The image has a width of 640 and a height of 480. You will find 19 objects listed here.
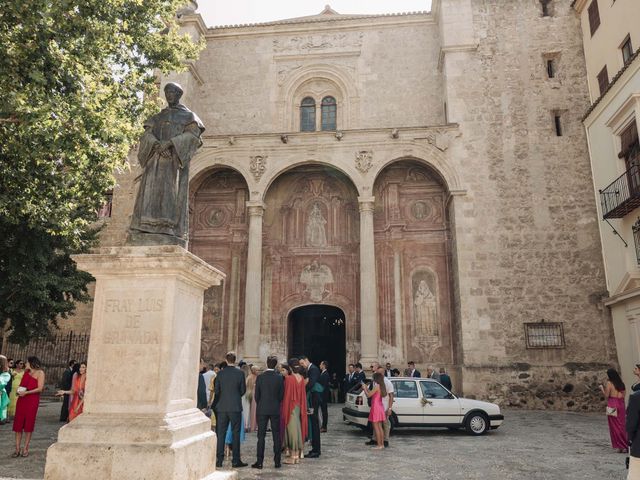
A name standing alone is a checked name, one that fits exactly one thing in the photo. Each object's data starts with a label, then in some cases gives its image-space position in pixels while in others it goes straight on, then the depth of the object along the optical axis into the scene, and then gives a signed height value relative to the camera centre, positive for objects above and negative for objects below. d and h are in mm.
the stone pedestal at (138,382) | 4172 -137
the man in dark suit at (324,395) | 11070 -605
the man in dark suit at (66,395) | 12280 -723
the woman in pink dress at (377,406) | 9508 -726
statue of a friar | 5039 +1947
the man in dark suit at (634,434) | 5105 -657
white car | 11141 -944
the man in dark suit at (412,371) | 14695 -116
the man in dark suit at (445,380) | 14469 -362
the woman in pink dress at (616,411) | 9023 -760
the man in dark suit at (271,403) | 7766 -552
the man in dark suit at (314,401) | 8719 -653
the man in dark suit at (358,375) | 13438 -213
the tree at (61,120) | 9383 +4638
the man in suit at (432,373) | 15278 -184
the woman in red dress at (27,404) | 8148 -607
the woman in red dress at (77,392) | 9266 -474
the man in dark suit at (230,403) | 7414 -522
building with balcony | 14484 +6411
